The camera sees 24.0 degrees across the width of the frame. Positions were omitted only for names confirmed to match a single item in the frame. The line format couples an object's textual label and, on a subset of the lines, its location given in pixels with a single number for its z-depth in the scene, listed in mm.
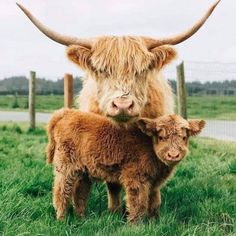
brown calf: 4871
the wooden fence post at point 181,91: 12273
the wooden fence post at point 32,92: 15680
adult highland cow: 5238
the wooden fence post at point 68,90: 10574
